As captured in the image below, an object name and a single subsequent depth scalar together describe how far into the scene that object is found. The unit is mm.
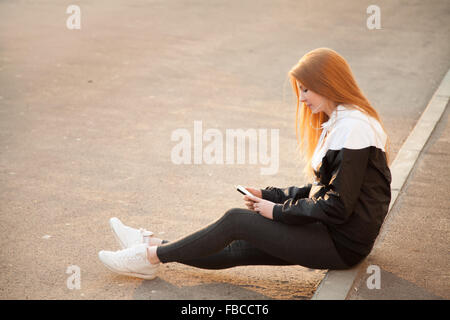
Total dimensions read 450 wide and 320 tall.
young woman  7293
